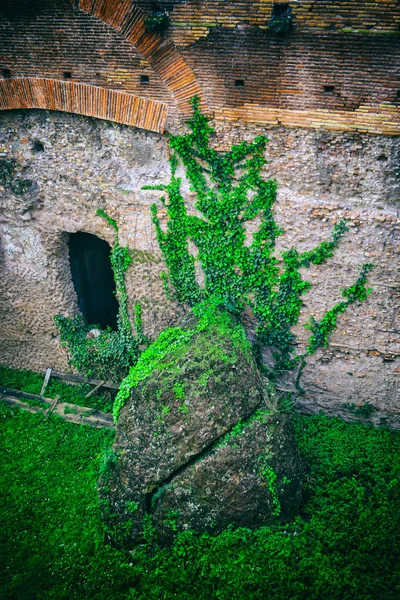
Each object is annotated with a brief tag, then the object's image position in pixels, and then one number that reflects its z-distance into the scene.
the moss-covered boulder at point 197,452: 6.15
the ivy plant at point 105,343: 8.58
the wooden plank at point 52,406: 8.53
